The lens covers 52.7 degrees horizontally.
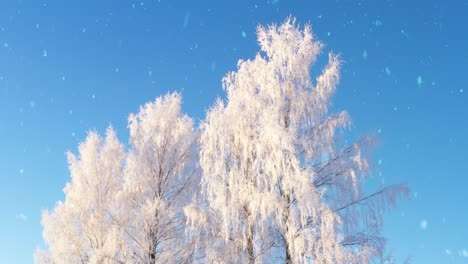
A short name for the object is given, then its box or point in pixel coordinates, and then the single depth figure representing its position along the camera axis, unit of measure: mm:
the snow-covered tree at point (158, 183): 11914
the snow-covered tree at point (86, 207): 13164
